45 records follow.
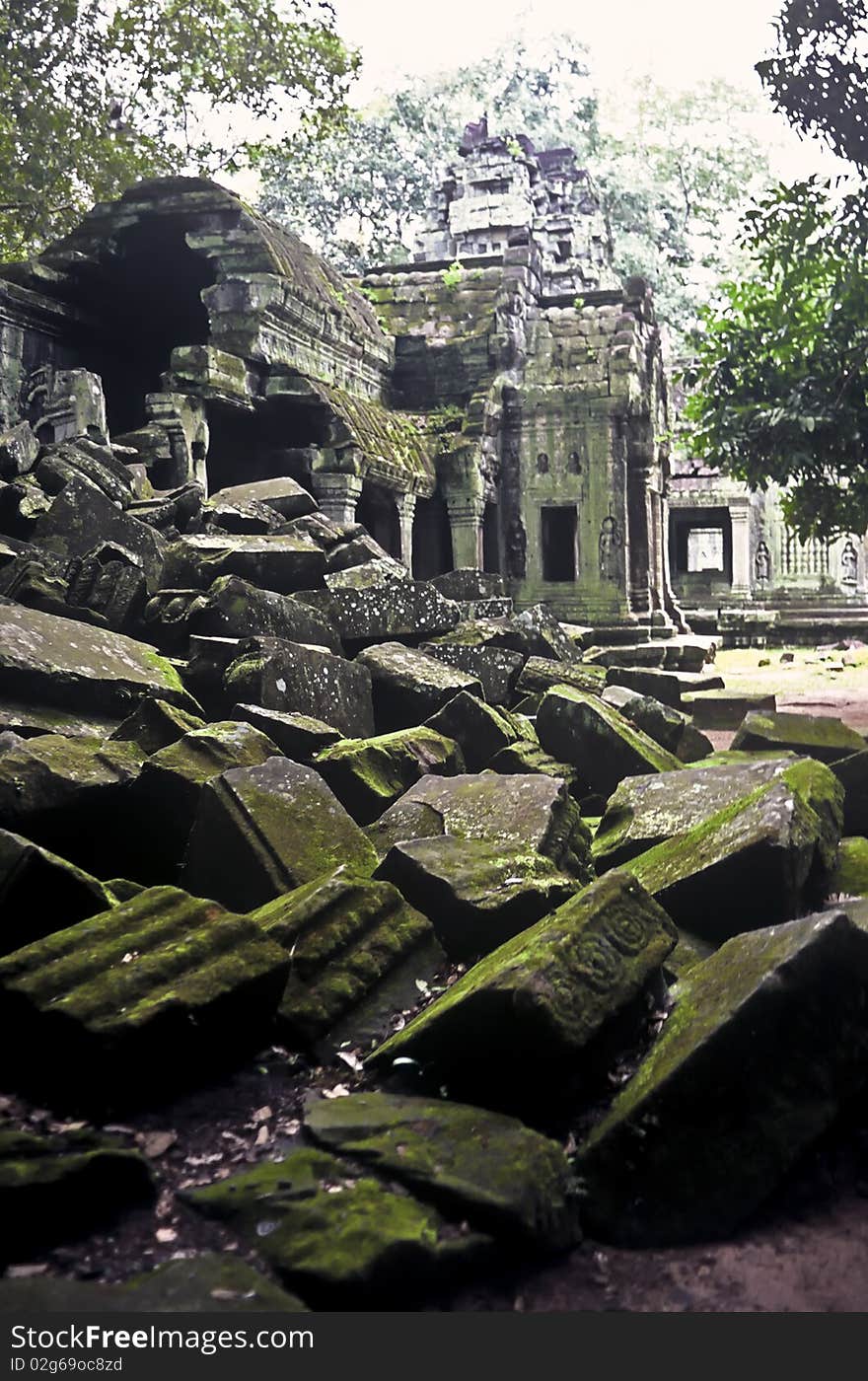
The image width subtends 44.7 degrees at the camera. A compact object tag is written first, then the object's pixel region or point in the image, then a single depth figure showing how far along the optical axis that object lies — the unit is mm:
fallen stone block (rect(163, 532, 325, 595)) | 6152
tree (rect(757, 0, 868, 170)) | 7109
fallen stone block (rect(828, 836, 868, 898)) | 3568
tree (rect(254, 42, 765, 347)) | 19328
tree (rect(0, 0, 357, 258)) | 15516
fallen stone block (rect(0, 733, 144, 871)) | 3254
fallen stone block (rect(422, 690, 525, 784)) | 5121
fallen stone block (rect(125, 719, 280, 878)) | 3566
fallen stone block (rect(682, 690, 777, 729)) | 7930
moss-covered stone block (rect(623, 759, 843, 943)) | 3139
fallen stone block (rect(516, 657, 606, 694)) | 6500
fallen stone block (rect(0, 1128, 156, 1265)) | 1998
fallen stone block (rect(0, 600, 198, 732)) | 4293
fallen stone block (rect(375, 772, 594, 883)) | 3646
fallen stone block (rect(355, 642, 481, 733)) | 5352
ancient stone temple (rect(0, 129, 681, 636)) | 10680
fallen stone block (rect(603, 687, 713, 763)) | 5980
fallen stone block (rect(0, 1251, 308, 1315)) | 1885
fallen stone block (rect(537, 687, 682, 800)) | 5109
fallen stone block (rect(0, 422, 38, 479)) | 6883
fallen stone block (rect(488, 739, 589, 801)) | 4984
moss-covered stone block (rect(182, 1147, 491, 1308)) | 1903
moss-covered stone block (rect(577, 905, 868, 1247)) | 2119
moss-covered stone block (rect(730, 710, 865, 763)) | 5340
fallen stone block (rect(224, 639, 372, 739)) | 4754
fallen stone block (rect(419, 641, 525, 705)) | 6109
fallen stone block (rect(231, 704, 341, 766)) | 4418
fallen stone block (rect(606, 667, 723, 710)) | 7699
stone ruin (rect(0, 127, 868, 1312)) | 2074
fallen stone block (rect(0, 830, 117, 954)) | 2750
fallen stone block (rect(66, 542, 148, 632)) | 5527
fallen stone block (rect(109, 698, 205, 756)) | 4109
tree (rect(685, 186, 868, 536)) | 7168
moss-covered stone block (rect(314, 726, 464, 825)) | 4293
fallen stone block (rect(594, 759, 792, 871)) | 3896
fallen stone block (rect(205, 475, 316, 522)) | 7992
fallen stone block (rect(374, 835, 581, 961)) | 3143
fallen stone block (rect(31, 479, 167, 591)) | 6047
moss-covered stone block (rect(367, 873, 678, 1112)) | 2334
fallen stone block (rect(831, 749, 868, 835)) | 4512
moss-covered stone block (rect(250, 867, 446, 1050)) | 2773
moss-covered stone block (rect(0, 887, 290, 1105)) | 2361
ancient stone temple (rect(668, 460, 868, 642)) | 22500
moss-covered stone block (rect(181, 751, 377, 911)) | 3346
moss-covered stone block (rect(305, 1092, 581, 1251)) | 2002
